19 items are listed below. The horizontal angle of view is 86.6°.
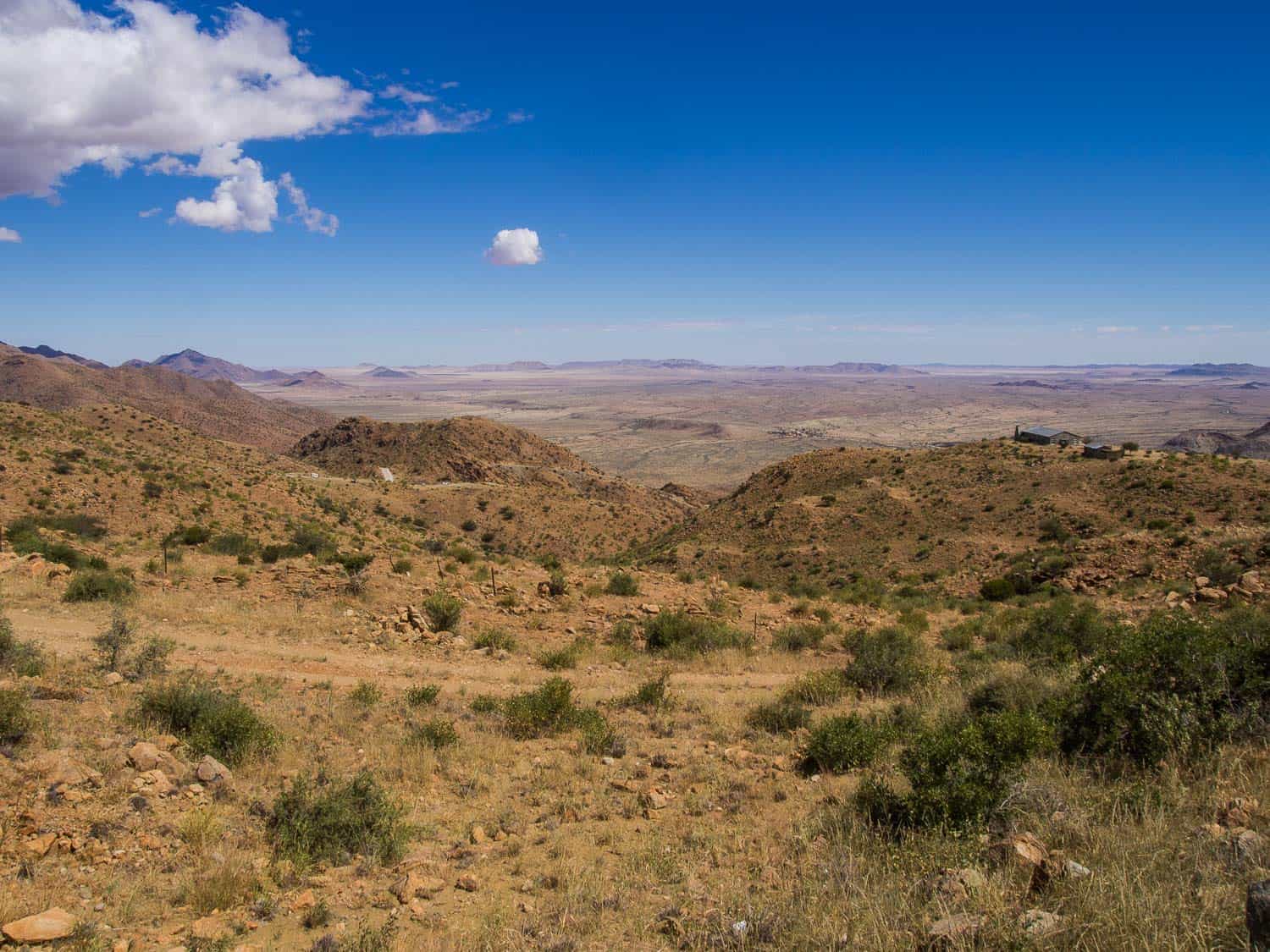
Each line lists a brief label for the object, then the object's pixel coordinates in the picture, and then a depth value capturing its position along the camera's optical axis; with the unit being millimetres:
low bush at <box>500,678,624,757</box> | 9445
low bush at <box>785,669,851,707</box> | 10958
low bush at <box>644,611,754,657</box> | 14578
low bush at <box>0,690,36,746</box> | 6945
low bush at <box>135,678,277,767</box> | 7996
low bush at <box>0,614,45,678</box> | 9570
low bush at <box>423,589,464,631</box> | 15211
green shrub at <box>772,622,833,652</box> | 15203
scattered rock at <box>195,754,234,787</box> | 7207
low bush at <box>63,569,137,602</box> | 14703
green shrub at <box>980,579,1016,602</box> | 21594
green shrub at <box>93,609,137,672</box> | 10461
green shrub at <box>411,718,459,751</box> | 8914
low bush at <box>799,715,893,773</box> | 7906
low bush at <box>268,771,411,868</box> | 6137
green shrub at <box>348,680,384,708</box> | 10414
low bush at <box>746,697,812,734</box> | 9641
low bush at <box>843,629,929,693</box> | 11852
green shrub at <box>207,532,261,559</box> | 20797
